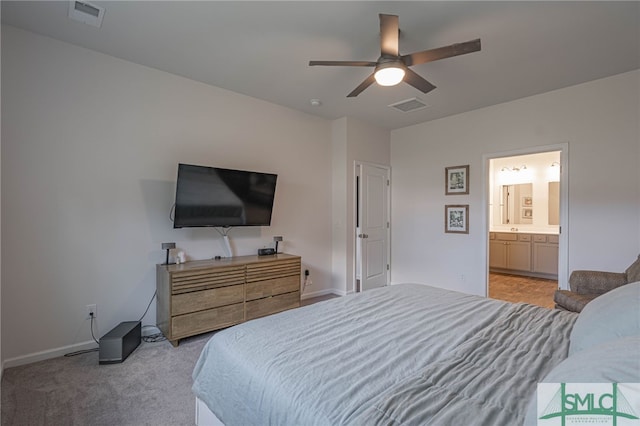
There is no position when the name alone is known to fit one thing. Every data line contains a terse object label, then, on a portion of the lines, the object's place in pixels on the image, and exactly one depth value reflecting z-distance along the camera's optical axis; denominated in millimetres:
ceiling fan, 1973
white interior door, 4652
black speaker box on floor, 2379
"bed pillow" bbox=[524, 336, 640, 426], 639
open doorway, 5353
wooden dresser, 2680
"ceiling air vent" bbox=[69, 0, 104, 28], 2137
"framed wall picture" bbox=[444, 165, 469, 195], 4324
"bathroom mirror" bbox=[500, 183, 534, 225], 6297
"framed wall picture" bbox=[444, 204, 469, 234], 4305
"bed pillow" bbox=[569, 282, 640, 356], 944
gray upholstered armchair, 2445
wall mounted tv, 2910
